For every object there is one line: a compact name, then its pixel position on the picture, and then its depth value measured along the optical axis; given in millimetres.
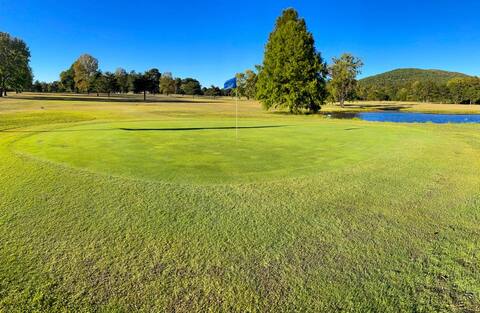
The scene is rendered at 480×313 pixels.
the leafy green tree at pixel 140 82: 82875
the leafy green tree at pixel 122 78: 90019
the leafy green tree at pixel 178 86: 139050
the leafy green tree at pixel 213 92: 150025
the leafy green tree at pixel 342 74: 70250
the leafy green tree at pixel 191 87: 137375
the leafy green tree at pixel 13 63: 61469
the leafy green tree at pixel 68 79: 104725
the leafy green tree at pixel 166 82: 112750
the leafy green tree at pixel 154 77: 86138
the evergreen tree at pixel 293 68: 34125
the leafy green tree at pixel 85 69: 87175
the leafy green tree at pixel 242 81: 108162
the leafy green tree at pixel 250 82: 98950
